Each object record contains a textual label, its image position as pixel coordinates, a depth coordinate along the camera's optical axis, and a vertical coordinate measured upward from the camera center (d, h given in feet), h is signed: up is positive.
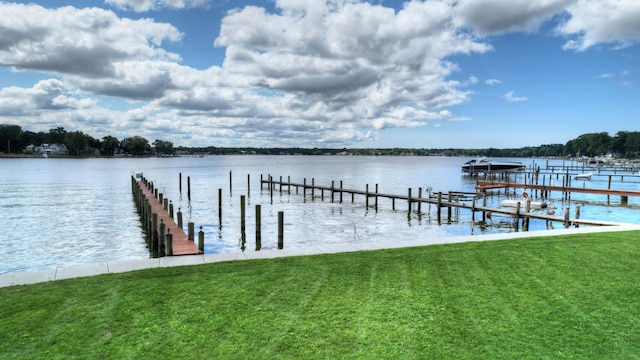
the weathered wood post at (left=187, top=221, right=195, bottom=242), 52.11 -9.78
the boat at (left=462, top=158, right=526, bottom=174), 265.79 -9.42
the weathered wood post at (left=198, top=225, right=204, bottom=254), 47.73 -10.36
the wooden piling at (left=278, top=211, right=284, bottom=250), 57.19 -10.97
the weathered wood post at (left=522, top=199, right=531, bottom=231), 76.69 -12.68
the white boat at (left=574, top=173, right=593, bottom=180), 222.28 -14.63
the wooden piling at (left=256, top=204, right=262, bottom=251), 63.37 -11.69
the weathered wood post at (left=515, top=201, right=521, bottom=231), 78.87 -11.79
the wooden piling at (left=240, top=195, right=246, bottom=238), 72.19 -11.57
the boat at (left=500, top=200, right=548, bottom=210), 97.71 -12.70
